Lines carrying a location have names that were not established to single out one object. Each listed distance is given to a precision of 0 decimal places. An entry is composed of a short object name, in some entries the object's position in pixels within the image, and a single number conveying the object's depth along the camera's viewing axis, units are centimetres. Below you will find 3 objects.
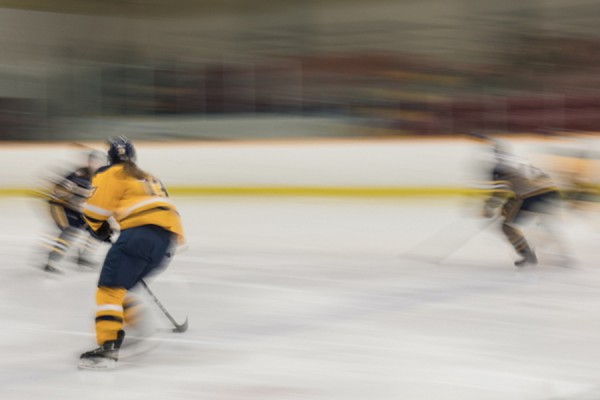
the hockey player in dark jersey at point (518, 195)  1195
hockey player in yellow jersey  744
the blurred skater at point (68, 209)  1239
